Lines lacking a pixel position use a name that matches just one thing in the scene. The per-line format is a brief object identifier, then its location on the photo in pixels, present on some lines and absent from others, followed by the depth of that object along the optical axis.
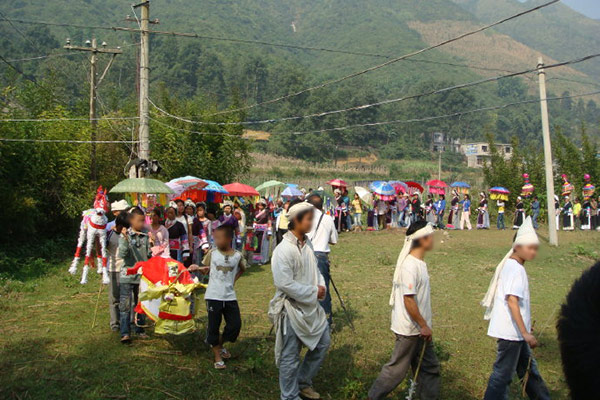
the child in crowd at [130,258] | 6.34
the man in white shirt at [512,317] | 4.17
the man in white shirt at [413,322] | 4.29
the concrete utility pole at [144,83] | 14.12
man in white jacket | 4.46
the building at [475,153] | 73.81
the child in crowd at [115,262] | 6.72
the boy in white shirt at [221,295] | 5.63
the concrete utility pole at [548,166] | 15.98
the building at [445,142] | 81.50
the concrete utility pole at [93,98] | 17.41
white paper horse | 10.60
